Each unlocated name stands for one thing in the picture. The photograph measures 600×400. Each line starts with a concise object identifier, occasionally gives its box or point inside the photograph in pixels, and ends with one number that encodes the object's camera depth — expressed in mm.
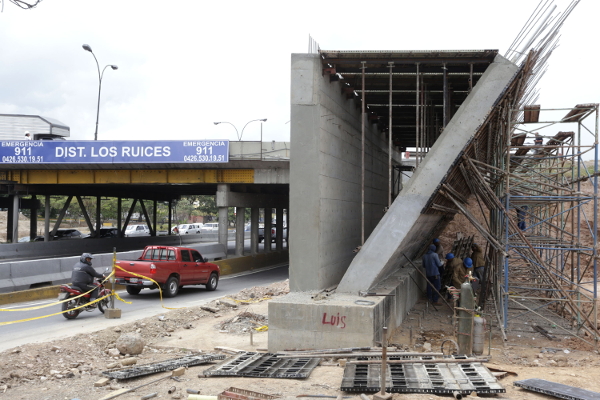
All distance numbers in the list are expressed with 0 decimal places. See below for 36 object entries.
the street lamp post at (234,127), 40406
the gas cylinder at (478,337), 10484
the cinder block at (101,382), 7973
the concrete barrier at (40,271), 16625
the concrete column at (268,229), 34844
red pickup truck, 16609
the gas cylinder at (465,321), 10469
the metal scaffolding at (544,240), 12422
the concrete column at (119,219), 42406
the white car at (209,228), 71006
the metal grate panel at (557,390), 6817
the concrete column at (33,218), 40531
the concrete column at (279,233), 34934
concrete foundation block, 10281
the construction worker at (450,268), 15808
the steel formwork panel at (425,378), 7082
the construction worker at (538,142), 21281
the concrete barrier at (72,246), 30125
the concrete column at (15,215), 30922
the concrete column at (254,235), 31625
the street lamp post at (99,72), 32012
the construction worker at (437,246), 19953
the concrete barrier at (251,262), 26672
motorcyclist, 13562
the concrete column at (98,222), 42156
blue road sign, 26328
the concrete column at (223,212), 28645
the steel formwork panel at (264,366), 8273
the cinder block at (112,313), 13594
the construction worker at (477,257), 17938
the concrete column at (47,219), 33875
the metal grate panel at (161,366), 8211
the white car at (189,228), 66388
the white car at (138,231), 58188
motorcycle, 13344
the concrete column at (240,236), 29934
